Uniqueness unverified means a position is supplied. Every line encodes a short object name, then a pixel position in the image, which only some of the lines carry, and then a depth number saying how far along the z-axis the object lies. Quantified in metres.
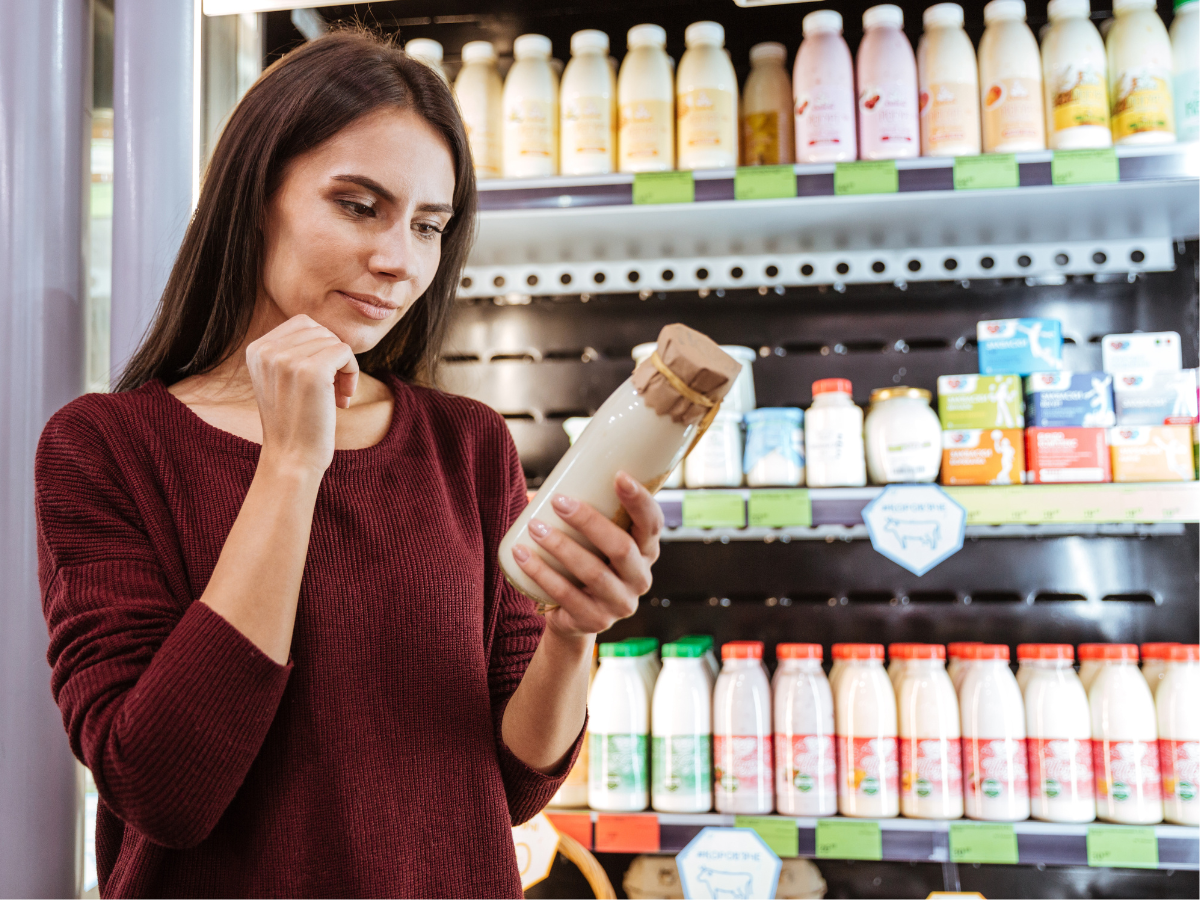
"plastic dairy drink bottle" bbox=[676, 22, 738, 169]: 1.57
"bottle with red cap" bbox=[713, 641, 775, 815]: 1.48
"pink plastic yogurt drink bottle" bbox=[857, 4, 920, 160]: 1.54
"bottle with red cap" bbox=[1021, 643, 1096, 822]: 1.43
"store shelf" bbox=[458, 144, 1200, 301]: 1.46
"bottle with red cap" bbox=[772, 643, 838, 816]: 1.47
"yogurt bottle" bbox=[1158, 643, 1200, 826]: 1.40
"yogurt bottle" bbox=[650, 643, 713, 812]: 1.49
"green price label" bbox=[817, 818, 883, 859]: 1.40
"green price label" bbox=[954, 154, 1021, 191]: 1.41
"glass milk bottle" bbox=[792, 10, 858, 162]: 1.55
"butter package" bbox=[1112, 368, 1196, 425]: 1.49
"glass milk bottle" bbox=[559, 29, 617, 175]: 1.60
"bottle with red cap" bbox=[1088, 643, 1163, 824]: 1.42
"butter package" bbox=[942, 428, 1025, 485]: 1.50
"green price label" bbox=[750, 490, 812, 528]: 1.44
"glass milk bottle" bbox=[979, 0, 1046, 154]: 1.50
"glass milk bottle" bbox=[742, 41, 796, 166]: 1.66
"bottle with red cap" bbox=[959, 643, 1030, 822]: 1.44
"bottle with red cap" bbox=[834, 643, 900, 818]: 1.46
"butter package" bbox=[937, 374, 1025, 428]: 1.52
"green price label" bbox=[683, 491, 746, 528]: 1.45
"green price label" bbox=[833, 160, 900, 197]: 1.43
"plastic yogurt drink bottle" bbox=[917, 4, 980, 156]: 1.52
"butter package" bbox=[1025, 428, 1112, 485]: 1.47
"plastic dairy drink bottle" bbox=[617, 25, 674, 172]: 1.59
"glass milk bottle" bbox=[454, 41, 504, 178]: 1.69
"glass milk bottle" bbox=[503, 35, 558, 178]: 1.64
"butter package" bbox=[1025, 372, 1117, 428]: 1.49
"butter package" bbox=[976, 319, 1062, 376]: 1.55
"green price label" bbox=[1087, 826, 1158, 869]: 1.35
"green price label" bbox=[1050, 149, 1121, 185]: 1.38
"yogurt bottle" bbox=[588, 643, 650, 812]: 1.51
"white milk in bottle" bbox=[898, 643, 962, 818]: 1.45
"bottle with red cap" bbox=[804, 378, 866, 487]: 1.55
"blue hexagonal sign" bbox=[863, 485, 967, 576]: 1.42
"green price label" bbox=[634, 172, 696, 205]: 1.48
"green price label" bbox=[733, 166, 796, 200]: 1.46
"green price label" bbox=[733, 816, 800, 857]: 1.41
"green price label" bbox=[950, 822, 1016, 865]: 1.38
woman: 0.68
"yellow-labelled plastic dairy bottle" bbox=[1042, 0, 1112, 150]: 1.49
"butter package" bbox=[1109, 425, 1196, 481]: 1.45
